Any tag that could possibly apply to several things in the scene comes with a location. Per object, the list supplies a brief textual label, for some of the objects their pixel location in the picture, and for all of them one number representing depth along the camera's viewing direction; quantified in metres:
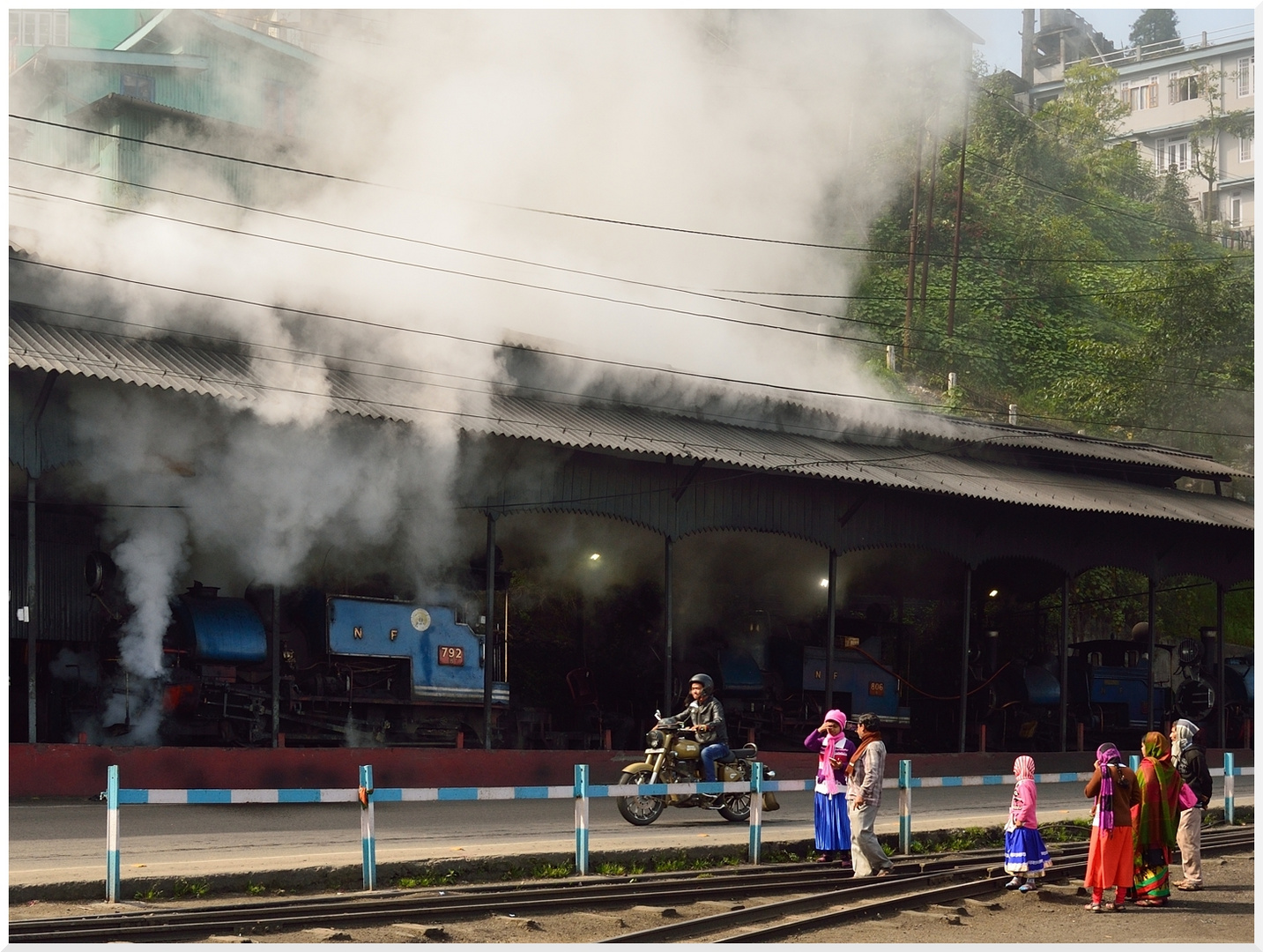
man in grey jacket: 11.55
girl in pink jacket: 11.35
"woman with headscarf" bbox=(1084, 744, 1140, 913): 10.58
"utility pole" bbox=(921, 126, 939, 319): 39.94
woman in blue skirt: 12.30
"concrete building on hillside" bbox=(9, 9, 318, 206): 31.61
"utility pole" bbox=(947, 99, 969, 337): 41.69
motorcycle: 14.95
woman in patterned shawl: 10.77
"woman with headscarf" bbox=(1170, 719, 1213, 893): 11.77
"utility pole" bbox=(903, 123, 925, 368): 39.31
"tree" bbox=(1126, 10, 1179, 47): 79.38
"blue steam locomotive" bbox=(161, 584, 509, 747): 17.70
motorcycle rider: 15.05
